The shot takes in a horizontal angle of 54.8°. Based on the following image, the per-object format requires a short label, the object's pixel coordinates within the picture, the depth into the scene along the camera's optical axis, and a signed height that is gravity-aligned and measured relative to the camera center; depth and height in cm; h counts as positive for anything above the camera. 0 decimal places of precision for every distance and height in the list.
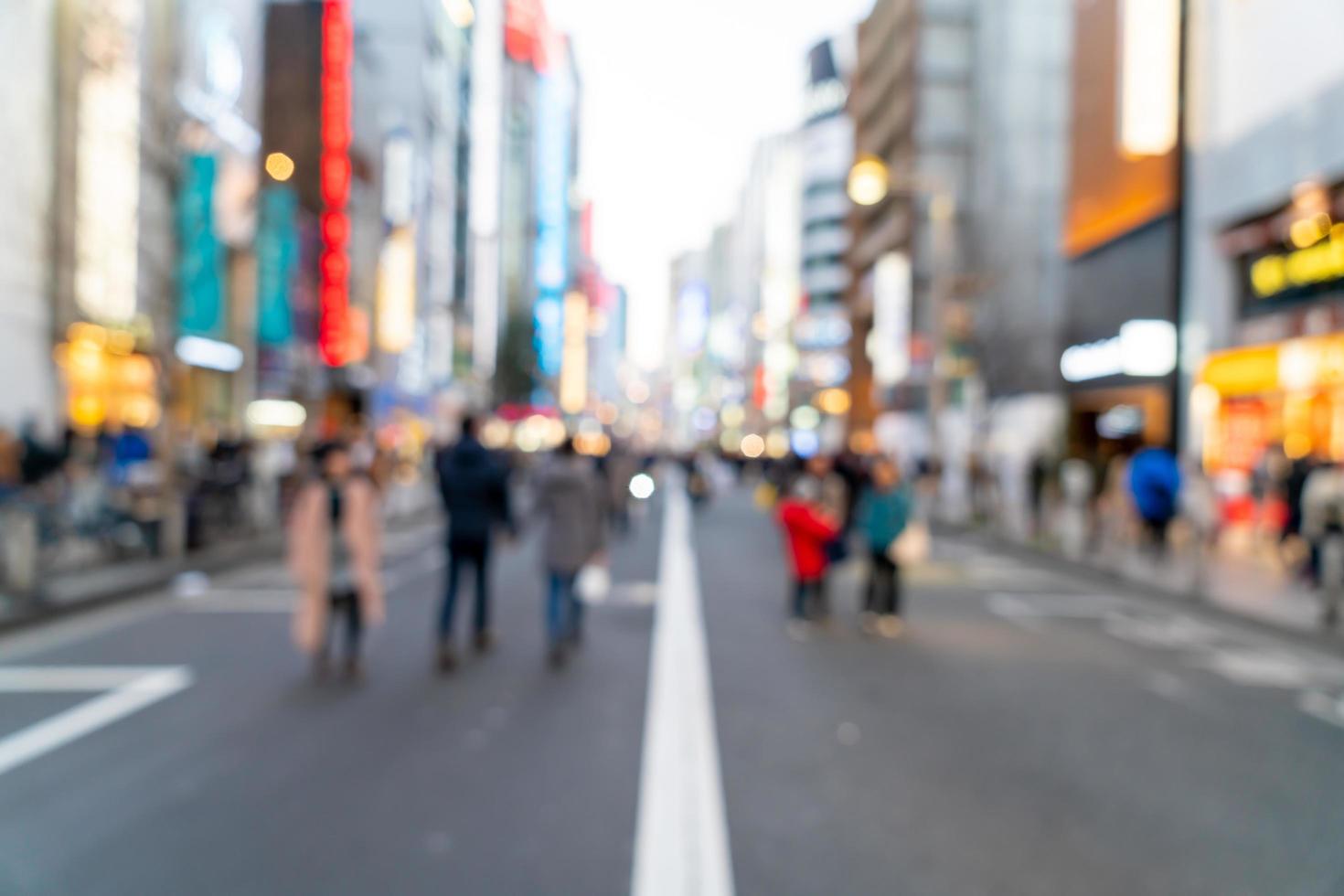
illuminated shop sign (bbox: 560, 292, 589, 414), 16162 +1082
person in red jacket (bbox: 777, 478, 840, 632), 1207 -86
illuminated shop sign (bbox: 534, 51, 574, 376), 13238 +2393
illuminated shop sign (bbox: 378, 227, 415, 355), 5362 +601
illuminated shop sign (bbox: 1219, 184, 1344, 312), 2138 +367
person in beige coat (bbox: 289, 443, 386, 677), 880 -80
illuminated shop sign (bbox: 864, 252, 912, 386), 5822 +574
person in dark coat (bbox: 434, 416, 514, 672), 952 -47
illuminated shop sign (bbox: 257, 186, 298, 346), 3925 +516
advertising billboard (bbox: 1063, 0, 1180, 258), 2464 +724
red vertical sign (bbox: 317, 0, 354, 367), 4366 +717
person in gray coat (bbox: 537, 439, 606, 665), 969 -64
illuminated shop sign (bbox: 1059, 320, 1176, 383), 2947 +238
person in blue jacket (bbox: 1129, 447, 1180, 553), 1891 -56
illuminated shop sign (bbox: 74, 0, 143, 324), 2409 +559
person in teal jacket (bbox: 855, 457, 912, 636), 1195 -78
